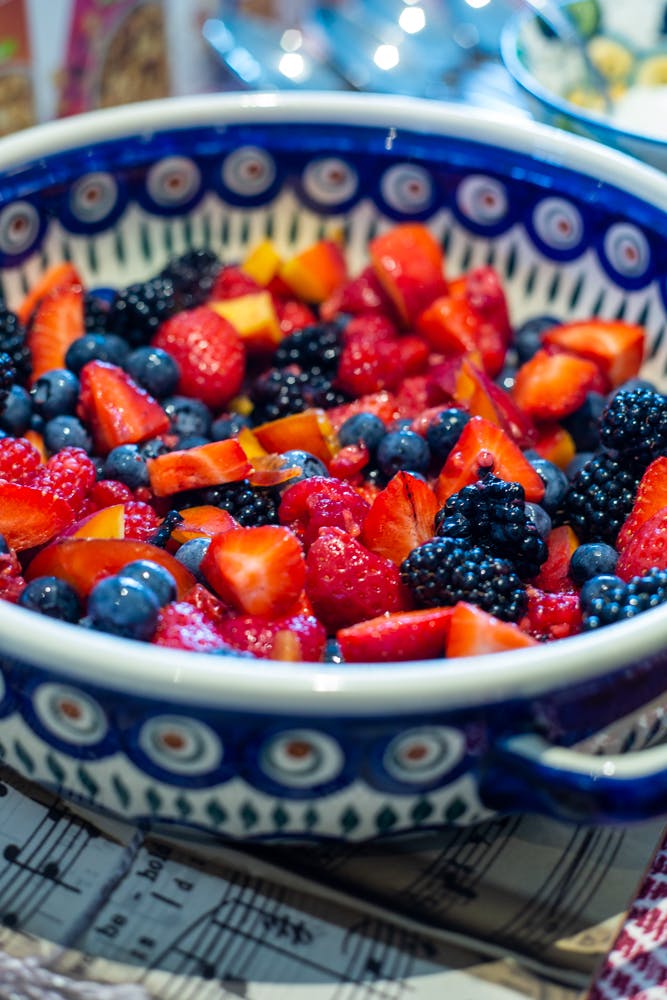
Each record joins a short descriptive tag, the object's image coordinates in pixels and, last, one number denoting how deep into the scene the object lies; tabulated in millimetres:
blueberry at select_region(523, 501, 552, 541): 508
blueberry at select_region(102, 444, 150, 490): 525
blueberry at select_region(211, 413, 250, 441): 549
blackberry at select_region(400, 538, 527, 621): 469
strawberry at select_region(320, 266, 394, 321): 593
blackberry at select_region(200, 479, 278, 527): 512
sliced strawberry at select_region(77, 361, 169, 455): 536
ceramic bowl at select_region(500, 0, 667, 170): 677
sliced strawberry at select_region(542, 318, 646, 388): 564
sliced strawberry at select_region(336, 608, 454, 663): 456
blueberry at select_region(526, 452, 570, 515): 524
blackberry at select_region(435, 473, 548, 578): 485
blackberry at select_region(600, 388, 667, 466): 511
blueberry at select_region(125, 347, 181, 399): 554
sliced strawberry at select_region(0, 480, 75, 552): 489
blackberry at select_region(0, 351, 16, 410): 536
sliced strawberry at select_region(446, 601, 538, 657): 447
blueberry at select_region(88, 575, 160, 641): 448
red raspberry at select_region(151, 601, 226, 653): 450
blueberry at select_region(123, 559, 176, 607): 460
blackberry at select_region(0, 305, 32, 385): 551
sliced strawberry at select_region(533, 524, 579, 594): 506
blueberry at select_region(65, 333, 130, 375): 559
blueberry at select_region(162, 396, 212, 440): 548
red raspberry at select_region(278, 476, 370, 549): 498
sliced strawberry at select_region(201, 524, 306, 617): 473
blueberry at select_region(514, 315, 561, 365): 583
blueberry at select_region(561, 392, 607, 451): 556
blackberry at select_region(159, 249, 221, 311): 586
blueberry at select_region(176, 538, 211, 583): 488
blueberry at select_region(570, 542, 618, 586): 494
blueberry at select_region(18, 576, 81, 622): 462
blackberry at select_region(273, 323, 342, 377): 570
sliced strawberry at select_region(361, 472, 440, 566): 498
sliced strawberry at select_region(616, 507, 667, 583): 480
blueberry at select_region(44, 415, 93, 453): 537
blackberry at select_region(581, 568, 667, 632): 457
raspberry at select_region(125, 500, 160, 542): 508
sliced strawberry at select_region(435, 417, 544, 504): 517
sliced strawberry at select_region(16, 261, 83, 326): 580
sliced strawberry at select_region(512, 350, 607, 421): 555
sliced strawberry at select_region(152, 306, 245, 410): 562
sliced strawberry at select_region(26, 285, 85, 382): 565
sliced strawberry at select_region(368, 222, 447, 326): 586
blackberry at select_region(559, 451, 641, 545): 509
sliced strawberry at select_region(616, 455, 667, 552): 500
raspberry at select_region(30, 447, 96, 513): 514
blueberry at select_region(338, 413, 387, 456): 537
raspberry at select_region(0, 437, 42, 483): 512
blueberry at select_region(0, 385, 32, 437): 537
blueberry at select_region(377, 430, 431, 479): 527
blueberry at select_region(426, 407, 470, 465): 530
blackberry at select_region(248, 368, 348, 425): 555
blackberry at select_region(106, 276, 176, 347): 572
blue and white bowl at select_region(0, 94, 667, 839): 413
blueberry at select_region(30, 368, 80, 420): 545
